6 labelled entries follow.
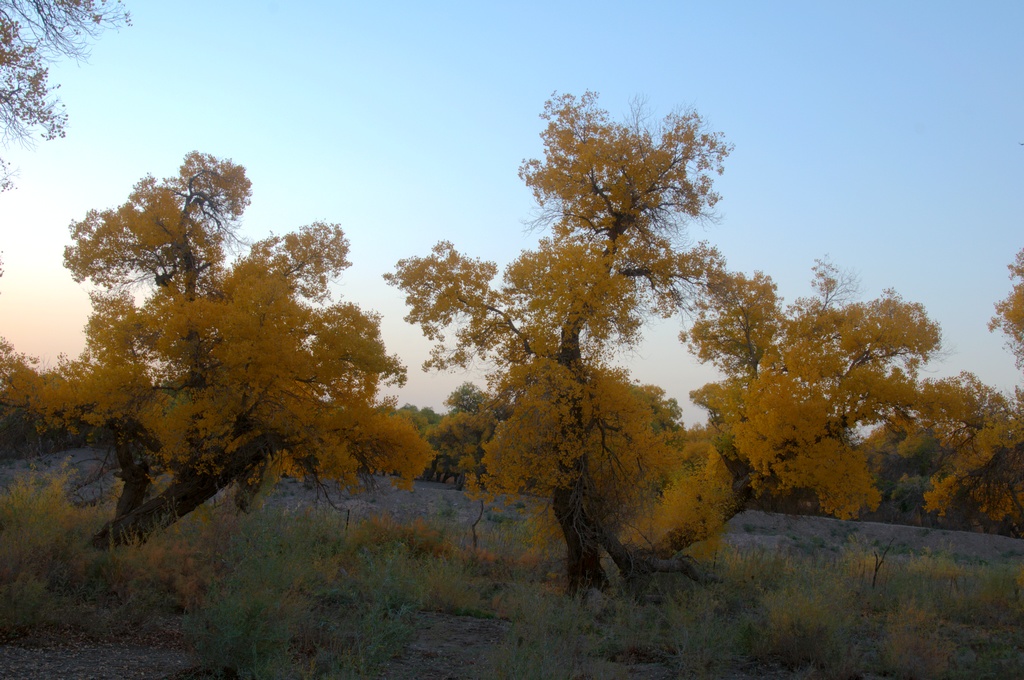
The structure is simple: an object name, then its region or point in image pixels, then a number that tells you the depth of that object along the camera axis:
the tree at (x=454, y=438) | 35.91
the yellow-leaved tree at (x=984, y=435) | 13.55
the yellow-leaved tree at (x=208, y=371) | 13.12
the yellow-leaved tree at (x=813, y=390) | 13.77
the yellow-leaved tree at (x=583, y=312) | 12.16
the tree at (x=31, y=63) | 7.62
